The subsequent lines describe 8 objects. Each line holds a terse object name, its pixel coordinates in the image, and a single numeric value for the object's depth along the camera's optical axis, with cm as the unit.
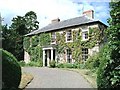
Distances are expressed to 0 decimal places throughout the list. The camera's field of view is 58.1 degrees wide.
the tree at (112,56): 355
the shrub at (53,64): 1454
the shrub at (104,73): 371
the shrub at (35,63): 1590
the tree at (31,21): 2467
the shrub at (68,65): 1351
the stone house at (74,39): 1371
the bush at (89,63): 1187
